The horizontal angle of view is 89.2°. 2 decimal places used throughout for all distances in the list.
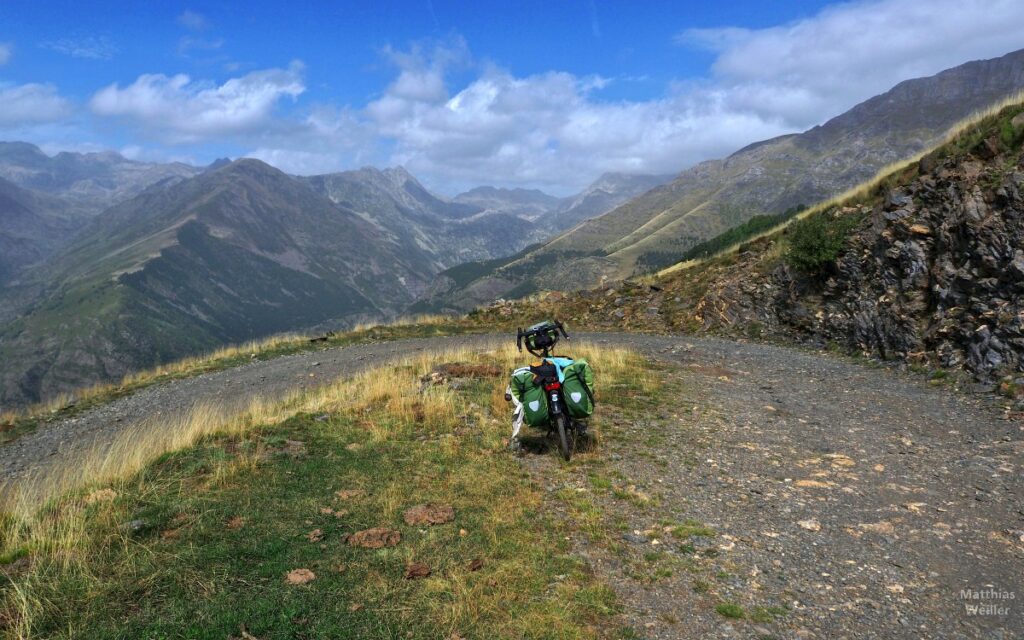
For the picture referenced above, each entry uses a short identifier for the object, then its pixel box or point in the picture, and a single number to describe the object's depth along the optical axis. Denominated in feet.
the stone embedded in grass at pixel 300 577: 17.43
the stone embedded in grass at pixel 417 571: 17.97
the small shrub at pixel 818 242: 67.97
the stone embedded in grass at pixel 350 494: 24.64
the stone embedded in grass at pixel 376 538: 20.12
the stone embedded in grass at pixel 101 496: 23.18
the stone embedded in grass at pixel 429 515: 22.17
